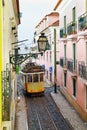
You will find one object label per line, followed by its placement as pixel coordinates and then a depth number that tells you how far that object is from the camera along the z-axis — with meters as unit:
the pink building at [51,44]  20.80
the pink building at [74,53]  10.83
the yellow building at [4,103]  3.91
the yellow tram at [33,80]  16.13
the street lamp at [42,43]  6.41
